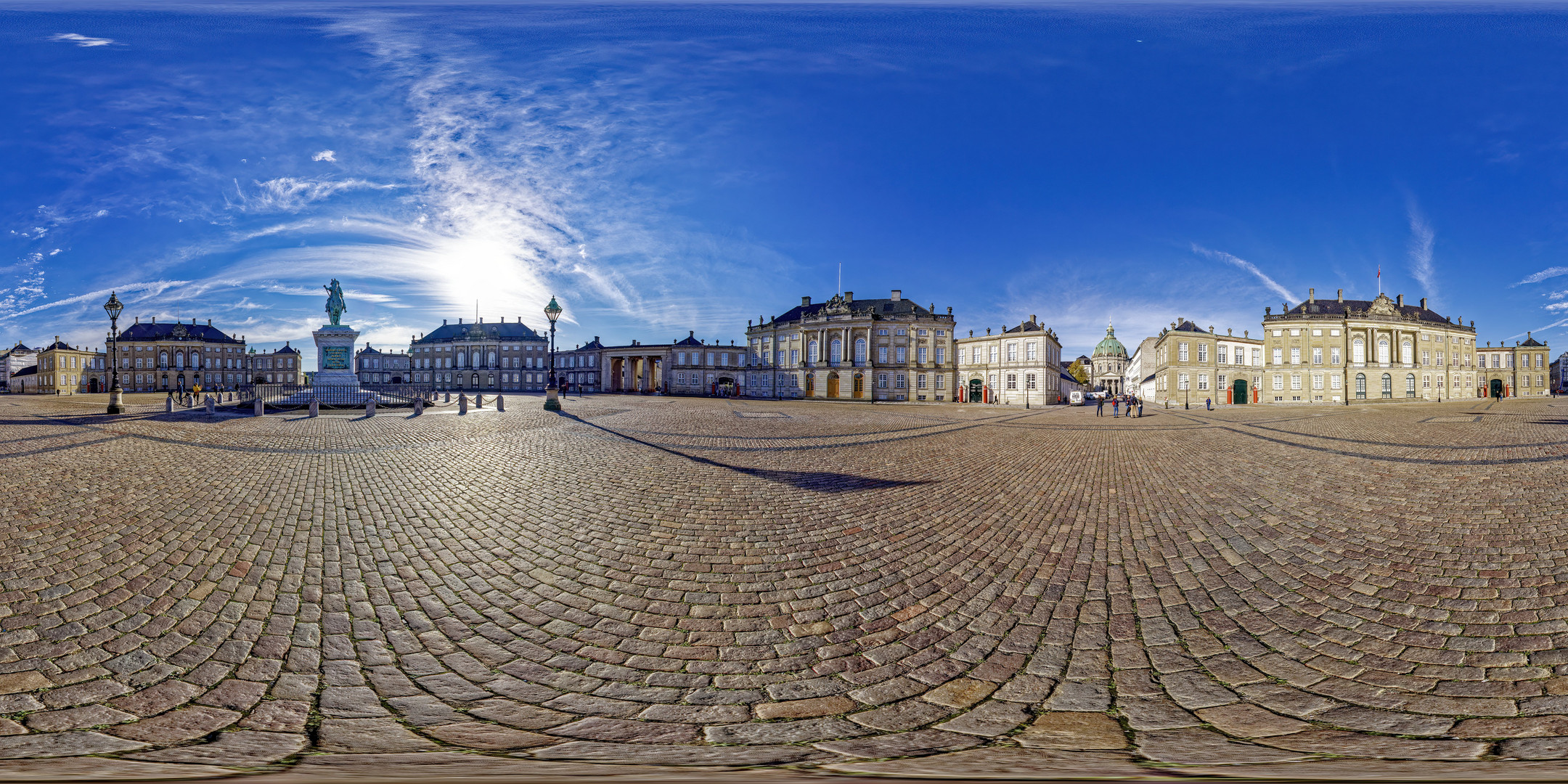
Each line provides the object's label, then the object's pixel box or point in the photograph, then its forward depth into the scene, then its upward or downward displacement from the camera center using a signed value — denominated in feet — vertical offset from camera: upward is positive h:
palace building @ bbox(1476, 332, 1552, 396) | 206.49 +8.87
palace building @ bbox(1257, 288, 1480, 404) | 182.09 +12.91
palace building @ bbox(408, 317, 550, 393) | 311.88 +18.77
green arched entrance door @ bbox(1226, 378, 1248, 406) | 182.80 -0.03
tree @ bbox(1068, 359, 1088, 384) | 362.94 +12.74
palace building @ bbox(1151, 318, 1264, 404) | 181.27 +8.68
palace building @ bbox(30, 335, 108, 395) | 271.90 +10.59
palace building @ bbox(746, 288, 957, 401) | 200.34 +14.09
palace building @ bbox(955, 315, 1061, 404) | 180.04 +8.73
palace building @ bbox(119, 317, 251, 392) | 287.89 +18.51
